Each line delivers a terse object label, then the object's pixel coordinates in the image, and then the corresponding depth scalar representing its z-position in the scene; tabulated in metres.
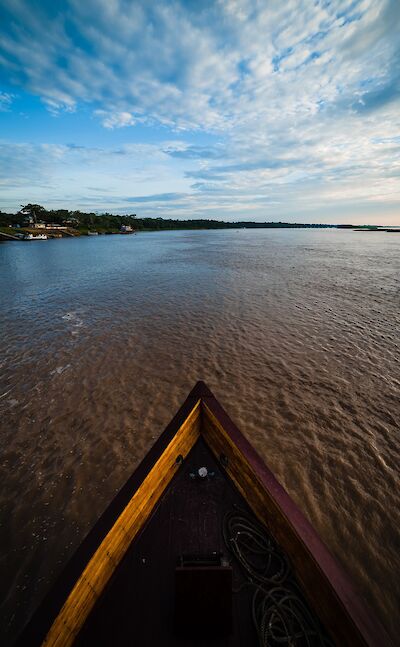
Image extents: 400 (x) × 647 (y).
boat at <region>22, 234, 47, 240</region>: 72.59
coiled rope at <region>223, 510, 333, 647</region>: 2.78
